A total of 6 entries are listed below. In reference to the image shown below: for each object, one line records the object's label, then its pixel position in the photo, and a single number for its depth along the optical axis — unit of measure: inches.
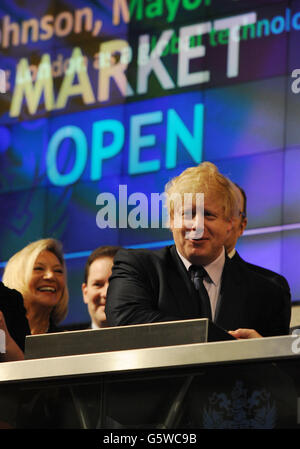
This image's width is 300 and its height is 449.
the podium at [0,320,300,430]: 139.5
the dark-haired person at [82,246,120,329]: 301.2
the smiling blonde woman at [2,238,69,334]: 283.1
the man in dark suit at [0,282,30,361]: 178.4
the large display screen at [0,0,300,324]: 541.3
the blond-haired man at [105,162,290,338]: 186.9
